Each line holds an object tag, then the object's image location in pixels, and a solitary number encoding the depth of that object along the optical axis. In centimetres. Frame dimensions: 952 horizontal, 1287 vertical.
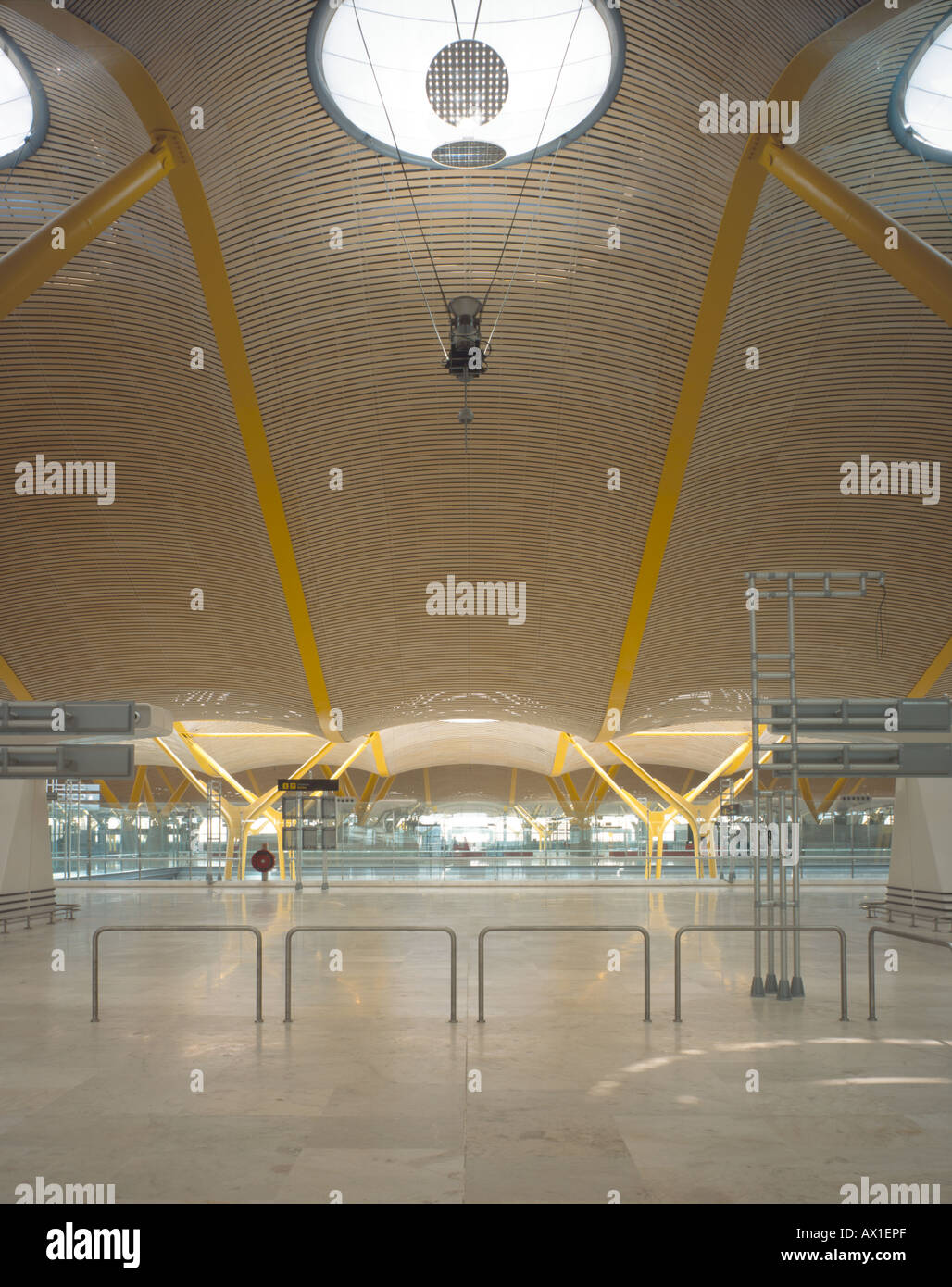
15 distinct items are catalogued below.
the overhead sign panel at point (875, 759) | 1166
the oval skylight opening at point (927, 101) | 1393
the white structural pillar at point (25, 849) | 1955
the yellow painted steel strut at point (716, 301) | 1230
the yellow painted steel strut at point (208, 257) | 1257
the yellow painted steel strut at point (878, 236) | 1122
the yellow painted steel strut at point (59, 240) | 1176
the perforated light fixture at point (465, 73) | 1391
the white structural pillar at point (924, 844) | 1892
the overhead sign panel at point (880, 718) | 1166
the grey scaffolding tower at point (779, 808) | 1130
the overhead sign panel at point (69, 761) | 1174
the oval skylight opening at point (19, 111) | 1411
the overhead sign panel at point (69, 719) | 1161
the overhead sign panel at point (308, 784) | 3052
